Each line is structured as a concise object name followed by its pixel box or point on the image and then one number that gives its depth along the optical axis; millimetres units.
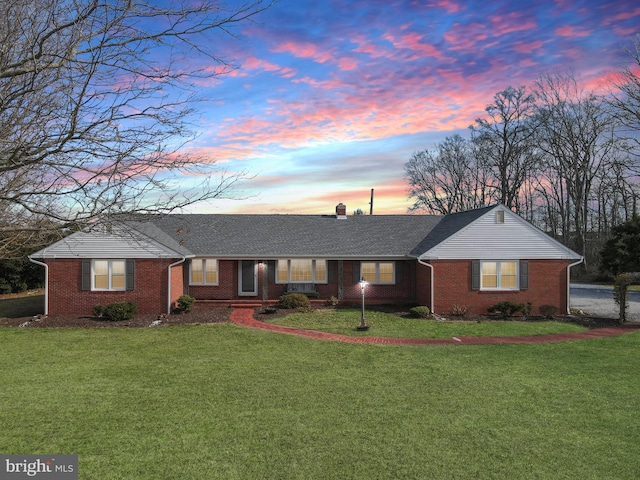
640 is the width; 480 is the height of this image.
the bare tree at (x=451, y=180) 49156
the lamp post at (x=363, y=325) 17203
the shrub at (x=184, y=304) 20377
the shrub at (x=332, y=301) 22703
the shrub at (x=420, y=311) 19781
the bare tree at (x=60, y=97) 5480
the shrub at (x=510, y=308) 20375
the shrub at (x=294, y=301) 21453
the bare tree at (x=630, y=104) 30953
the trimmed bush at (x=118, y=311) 18891
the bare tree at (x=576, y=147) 41062
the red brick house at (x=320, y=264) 20312
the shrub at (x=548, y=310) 20547
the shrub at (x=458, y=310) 20438
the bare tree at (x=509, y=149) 42625
